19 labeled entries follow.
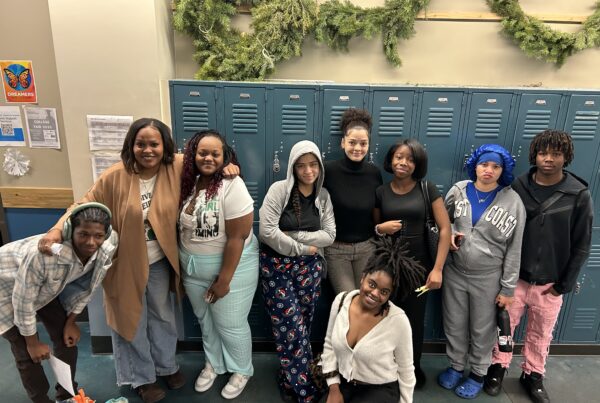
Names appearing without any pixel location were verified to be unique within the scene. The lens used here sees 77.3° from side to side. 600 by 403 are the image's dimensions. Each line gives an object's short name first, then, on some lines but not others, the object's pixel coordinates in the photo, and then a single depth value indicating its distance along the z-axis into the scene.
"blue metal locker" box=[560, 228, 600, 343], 2.64
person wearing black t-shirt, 2.16
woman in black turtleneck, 2.23
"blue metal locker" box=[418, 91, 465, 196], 2.41
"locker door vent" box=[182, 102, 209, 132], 2.37
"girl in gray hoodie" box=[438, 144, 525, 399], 2.18
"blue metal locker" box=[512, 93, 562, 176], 2.43
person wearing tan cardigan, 1.90
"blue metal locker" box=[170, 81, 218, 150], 2.35
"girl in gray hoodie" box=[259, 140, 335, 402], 2.09
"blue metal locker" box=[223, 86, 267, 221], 2.37
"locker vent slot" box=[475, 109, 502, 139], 2.44
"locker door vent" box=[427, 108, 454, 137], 2.43
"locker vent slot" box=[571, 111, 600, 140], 2.45
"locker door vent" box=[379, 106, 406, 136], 2.42
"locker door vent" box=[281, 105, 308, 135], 2.40
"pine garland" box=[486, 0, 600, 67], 2.70
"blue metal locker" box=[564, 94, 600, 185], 2.43
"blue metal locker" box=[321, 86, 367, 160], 2.38
